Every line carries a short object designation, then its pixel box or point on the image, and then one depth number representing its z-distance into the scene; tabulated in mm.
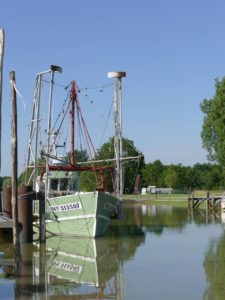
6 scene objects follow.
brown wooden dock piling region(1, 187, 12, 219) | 28977
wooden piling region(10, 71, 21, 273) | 19547
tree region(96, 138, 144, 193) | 93938
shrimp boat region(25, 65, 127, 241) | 28891
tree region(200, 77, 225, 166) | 58719
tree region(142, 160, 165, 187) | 121438
